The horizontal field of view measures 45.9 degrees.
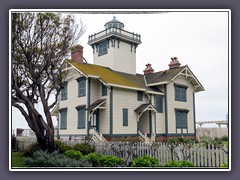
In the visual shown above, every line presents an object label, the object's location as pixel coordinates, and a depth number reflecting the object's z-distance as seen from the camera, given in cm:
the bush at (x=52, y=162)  837
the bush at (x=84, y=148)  1150
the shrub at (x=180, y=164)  784
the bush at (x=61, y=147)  1145
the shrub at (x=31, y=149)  1076
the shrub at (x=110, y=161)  928
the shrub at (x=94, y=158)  961
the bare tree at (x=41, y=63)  1027
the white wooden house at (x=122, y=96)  1811
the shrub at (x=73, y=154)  1041
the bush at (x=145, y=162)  852
